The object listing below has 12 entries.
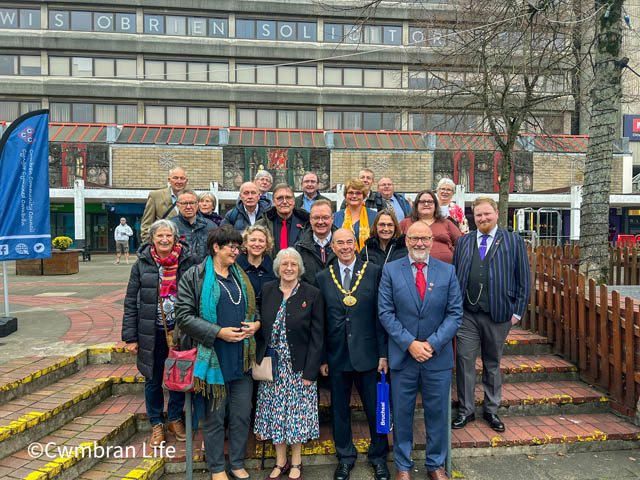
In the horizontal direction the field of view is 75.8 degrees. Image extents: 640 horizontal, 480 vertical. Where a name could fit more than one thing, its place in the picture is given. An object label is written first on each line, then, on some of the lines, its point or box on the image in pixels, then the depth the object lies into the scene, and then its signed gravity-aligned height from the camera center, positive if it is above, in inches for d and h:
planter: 462.6 -42.0
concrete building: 908.6 +357.5
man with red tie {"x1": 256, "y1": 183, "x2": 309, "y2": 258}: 162.9 +3.7
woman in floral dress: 129.4 -40.6
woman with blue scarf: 124.1 -33.9
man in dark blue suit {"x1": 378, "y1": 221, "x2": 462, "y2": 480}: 129.0 -33.7
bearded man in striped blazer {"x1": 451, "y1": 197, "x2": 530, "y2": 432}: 149.9 -25.1
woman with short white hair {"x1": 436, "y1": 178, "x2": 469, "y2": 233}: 186.1 +16.3
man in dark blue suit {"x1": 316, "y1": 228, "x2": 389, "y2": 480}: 131.4 -36.7
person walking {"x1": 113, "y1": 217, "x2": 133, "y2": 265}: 634.8 -10.2
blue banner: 210.1 +20.6
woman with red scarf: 136.3 -25.7
